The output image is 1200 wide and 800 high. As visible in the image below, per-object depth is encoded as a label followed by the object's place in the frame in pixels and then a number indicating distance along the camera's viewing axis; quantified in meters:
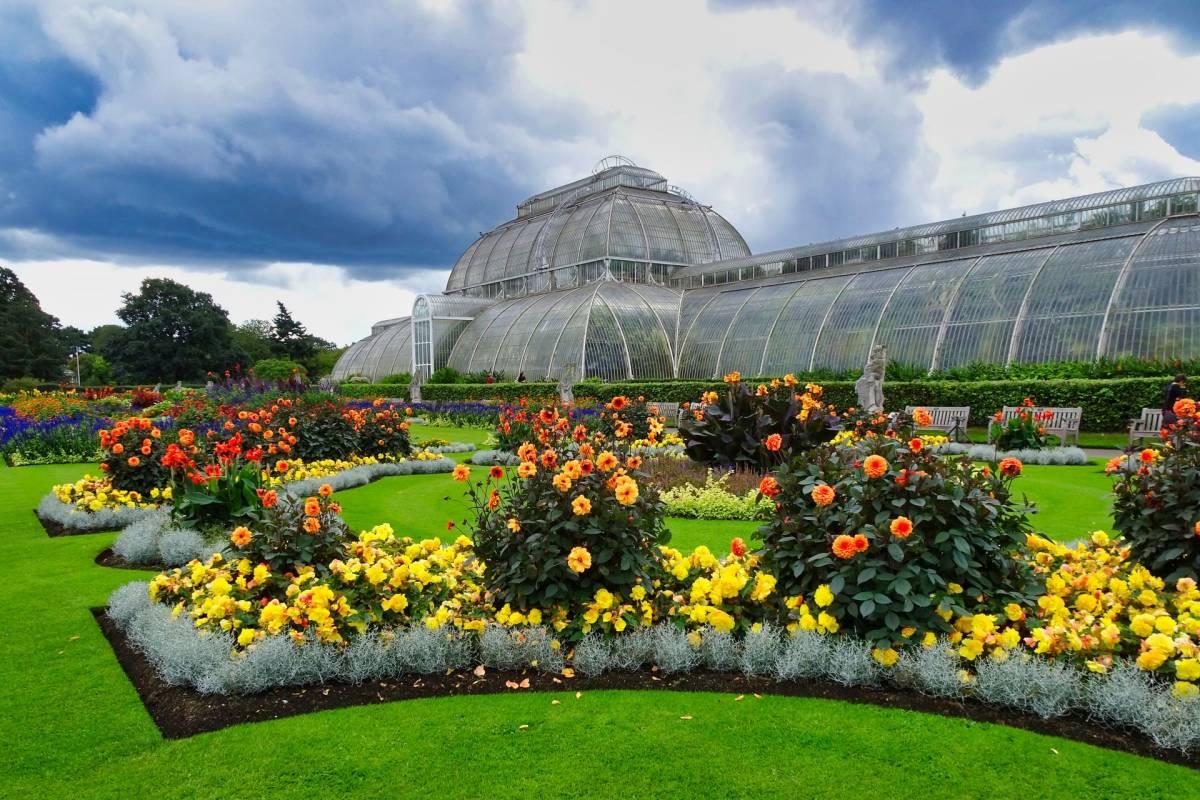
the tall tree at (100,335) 92.21
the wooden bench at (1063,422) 16.88
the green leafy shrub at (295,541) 5.57
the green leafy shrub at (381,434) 14.96
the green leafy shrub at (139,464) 9.91
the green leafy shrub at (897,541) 4.46
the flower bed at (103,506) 9.13
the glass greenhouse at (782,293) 22.45
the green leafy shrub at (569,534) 4.95
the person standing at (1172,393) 13.96
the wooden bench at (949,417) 18.00
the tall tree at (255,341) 74.75
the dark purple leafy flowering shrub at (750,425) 11.85
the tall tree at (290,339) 72.75
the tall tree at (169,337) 60.94
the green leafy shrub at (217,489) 7.59
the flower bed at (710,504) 9.62
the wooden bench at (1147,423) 15.91
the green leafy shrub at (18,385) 47.84
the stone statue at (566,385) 20.25
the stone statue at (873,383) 14.77
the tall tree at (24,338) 58.09
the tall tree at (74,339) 89.31
